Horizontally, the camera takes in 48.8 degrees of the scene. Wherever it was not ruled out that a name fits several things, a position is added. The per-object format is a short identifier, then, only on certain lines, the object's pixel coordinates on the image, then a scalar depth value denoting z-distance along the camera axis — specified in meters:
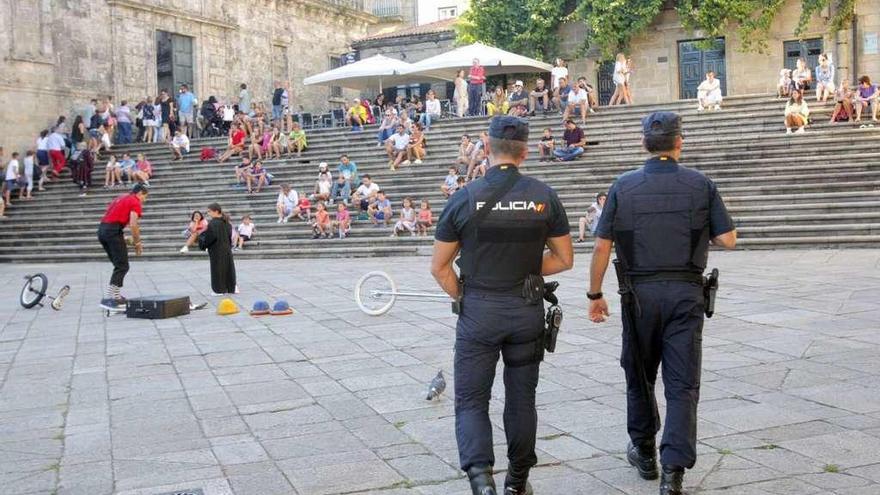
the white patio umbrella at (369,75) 28.41
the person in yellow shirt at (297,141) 26.20
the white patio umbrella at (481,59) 26.55
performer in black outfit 13.34
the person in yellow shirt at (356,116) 27.36
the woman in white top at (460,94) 26.70
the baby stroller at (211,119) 30.17
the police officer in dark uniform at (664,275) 4.51
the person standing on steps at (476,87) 26.17
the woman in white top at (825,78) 22.20
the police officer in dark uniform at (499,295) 4.35
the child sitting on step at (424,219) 20.28
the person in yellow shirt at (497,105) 26.42
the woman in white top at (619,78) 25.66
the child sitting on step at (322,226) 21.19
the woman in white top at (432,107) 26.33
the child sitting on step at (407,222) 20.45
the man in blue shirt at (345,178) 22.58
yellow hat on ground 11.70
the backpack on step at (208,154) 26.84
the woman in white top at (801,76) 22.37
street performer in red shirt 12.58
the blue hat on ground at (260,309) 11.37
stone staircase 17.98
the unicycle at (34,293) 13.03
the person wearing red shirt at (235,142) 26.59
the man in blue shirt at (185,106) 29.45
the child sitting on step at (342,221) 21.09
